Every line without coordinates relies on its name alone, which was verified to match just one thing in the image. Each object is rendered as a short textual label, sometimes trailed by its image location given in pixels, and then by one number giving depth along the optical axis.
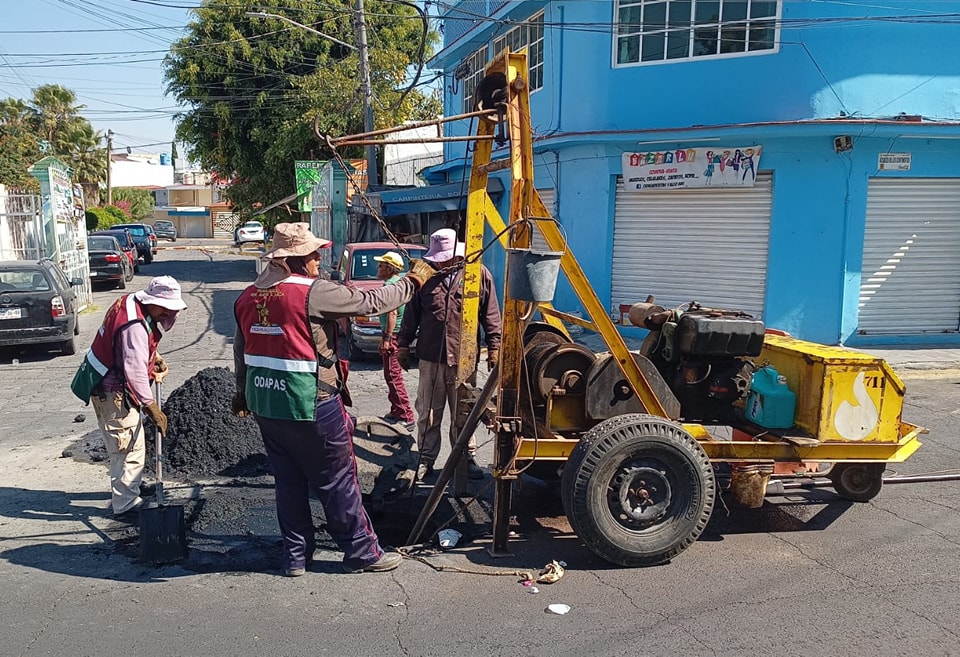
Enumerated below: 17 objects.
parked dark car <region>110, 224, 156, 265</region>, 31.88
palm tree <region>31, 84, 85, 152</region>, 38.78
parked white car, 45.57
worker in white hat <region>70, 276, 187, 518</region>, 5.15
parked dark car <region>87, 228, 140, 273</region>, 26.74
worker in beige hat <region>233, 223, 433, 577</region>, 4.15
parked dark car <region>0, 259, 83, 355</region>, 11.48
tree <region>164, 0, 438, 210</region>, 23.62
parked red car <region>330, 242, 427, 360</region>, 11.30
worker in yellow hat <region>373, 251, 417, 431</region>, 7.71
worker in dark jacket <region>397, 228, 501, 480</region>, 6.15
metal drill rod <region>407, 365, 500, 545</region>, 4.86
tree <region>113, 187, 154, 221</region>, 62.02
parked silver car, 58.12
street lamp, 17.83
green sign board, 20.36
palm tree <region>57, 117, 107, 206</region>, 39.84
